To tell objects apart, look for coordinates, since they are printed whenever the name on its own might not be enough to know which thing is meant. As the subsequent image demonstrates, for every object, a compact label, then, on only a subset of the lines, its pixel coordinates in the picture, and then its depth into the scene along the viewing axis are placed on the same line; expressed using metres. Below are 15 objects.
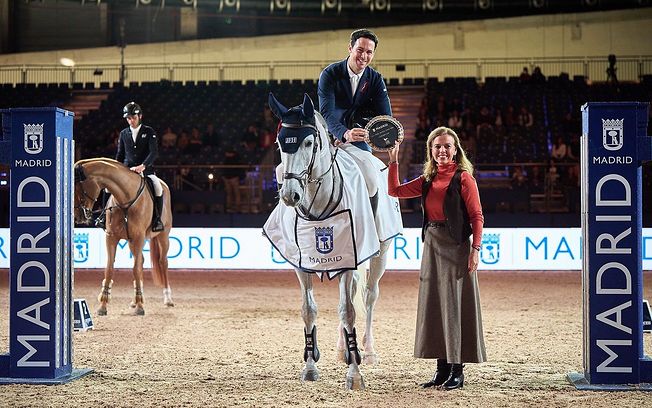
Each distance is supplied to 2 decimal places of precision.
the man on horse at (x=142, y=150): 12.01
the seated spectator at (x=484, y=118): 23.07
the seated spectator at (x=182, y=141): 23.48
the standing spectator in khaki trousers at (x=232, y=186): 20.22
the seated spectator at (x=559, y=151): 21.12
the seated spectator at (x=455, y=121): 23.03
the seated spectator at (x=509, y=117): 23.66
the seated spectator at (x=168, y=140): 23.81
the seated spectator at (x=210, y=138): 23.69
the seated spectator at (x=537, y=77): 25.67
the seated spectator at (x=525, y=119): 23.41
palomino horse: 11.01
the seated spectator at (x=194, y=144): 23.22
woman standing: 6.51
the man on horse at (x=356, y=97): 7.38
